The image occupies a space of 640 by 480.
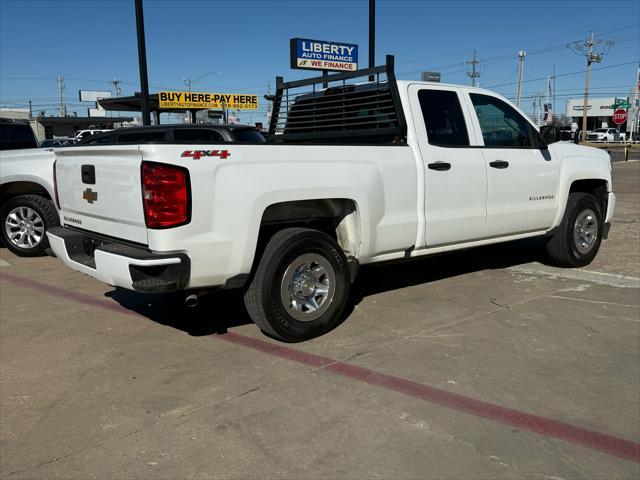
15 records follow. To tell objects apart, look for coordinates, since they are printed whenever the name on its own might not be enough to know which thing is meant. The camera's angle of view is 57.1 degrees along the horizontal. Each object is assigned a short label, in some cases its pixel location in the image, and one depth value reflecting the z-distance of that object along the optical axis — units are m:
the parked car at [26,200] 7.84
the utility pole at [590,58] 65.50
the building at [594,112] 91.69
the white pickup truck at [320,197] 3.85
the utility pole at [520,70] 69.69
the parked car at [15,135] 8.94
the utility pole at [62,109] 111.01
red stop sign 35.62
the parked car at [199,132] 9.40
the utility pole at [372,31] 13.11
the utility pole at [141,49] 11.10
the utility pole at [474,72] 81.67
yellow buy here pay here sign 34.25
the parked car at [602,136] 68.31
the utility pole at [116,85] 114.62
